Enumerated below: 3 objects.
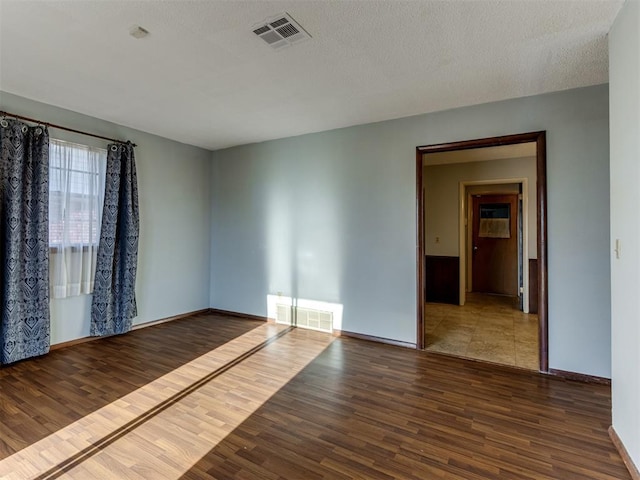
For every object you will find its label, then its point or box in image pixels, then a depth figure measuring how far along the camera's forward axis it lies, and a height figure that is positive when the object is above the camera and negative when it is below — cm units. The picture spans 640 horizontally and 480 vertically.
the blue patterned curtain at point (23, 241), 296 +3
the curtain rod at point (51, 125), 299 +120
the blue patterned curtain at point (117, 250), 370 -7
